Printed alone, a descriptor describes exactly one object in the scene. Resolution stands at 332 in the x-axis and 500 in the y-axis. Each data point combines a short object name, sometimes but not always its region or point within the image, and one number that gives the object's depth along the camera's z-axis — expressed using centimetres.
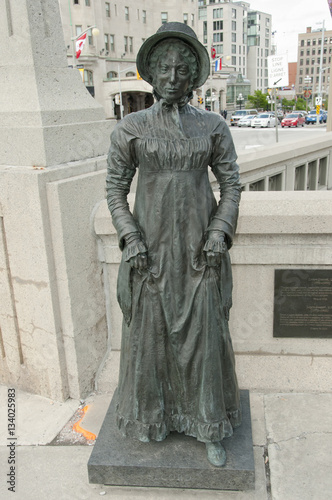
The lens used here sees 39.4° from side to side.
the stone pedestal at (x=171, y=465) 277
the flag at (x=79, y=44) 2629
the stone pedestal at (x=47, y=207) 321
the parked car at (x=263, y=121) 4003
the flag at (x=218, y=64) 3431
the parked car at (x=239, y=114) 4741
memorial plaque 351
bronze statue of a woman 248
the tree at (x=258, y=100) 6669
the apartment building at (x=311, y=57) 11894
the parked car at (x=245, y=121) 4294
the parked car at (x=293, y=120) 4203
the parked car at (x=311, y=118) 4667
